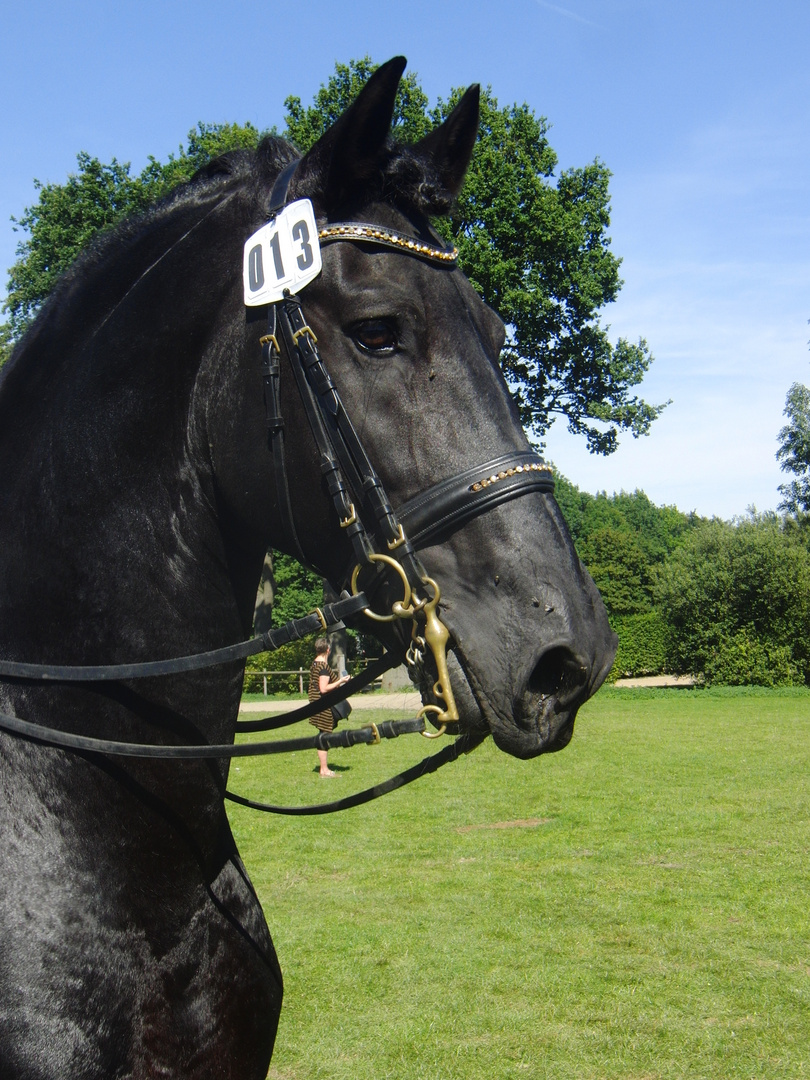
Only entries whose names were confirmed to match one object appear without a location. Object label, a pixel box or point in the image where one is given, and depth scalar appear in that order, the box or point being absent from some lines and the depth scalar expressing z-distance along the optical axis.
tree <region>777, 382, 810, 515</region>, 52.25
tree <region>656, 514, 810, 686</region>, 32.47
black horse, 1.80
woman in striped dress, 14.33
